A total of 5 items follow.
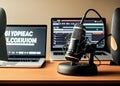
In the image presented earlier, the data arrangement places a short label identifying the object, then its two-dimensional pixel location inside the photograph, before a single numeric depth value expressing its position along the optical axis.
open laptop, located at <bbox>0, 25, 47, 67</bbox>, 1.51
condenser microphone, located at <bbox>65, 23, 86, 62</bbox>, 1.10
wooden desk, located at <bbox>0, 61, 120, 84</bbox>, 1.01
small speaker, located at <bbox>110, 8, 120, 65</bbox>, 1.31
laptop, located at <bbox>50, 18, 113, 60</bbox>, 1.66
